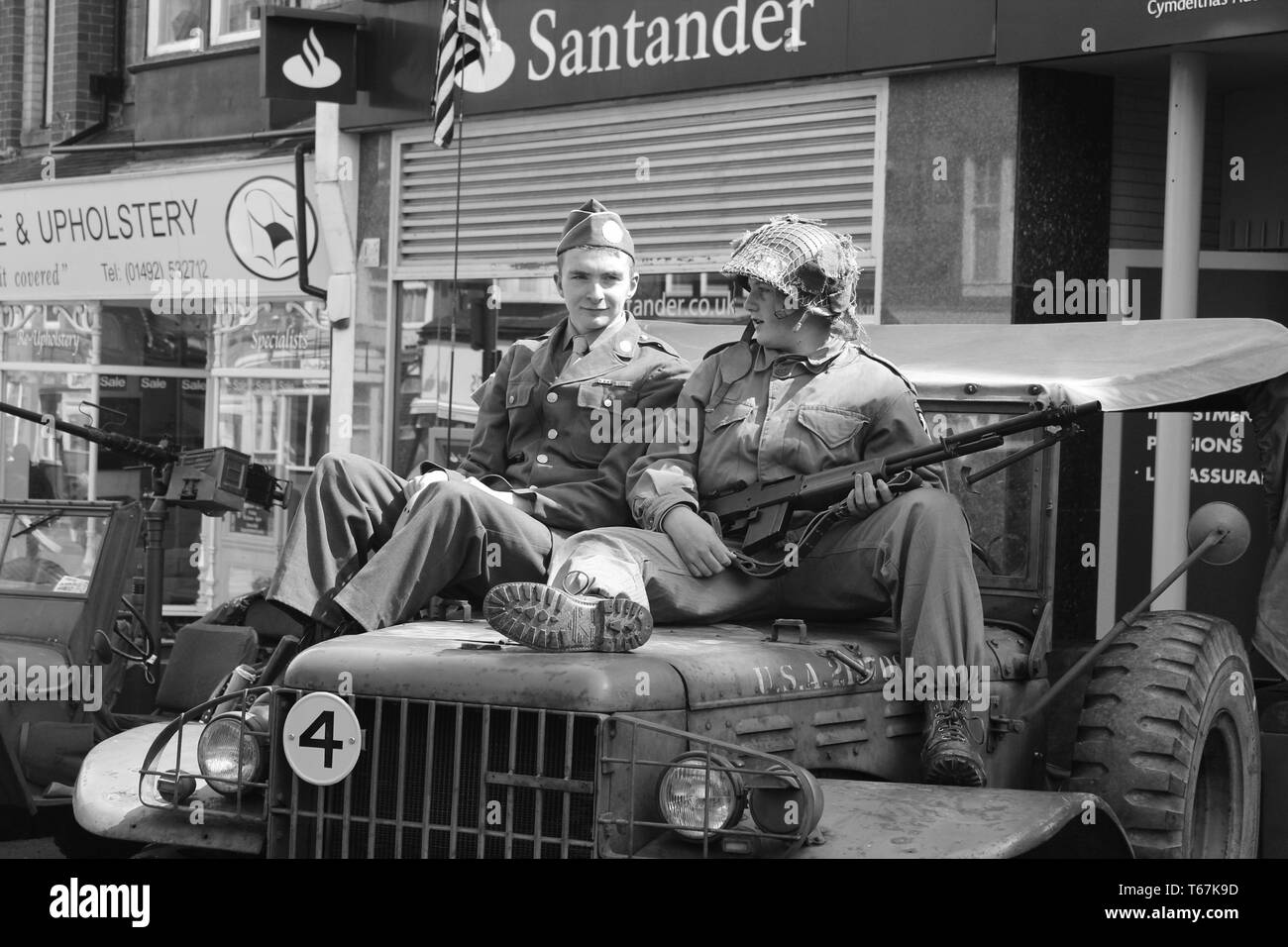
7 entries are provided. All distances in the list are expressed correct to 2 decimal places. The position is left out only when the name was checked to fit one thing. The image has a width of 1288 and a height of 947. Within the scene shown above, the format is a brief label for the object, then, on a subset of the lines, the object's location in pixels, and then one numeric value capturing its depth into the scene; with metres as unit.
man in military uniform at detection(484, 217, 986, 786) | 4.87
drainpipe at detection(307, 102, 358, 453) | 13.65
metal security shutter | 10.94
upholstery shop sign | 14.72
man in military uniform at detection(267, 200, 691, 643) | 5.26
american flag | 9.16
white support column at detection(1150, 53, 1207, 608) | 9.83
